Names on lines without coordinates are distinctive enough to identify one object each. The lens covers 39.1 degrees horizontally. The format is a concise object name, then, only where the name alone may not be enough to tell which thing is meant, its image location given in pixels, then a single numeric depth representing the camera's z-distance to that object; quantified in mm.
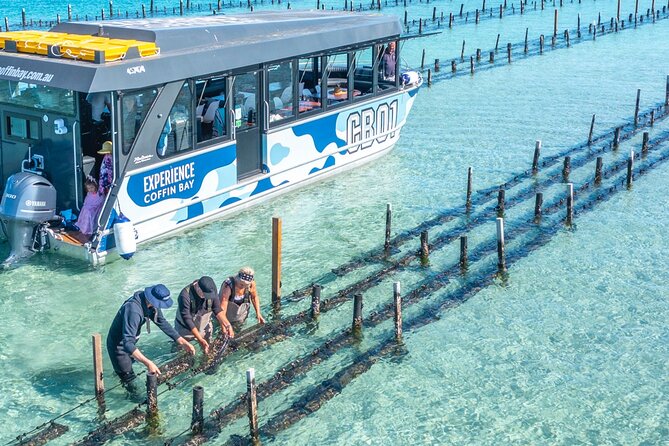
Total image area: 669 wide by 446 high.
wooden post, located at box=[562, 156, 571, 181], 22641
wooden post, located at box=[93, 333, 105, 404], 11557
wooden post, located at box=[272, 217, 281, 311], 14945
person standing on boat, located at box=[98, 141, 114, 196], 15836
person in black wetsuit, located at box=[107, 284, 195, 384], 11797
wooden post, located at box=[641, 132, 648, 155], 25078
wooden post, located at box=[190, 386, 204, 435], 11031
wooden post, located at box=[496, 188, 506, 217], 19969
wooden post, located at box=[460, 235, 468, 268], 16812
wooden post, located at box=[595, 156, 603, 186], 22281
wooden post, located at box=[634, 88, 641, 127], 28172
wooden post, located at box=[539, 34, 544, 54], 42559
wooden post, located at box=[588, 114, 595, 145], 25812
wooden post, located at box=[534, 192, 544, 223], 19406
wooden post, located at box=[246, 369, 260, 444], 11039
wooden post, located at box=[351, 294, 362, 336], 14081
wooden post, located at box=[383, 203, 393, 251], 17361
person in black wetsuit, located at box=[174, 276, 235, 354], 12695
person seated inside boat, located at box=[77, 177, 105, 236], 15797
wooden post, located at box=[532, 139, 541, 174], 22922
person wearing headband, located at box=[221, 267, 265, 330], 13341
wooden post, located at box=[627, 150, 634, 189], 22016
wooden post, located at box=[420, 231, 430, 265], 17172
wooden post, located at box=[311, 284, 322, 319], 14484
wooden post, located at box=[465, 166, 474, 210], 20141
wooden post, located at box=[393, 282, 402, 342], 13742
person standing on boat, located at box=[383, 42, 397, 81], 22438
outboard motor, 15617
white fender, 15555
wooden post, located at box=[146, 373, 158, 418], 11339
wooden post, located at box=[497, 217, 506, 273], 16641
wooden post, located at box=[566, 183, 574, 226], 19312
